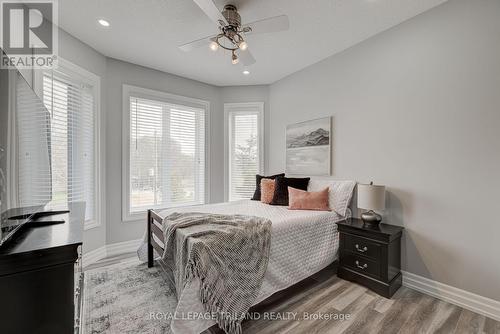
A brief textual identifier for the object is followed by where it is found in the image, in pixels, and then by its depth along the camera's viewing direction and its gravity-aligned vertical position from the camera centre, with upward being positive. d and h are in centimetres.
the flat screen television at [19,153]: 120 +7
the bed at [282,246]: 153 -86
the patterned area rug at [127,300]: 173 -129
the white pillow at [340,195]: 272 -38
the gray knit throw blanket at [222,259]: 157 -75
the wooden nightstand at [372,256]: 215 -96
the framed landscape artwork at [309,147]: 320 +29
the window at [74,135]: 257 +38
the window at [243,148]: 427 +33
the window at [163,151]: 344 +23
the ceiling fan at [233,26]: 179 +122
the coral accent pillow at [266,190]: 329 -39
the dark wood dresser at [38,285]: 108 -64
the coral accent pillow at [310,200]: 278 -46
